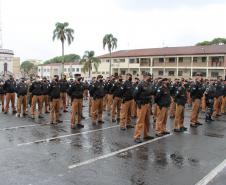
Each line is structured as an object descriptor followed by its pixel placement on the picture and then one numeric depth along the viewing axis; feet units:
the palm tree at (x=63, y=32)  192.85
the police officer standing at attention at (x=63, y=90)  56.18
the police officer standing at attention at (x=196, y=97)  43.80
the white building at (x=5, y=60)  308.17
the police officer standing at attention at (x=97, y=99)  44.29
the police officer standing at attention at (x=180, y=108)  40.47
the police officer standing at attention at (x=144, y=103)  33.61
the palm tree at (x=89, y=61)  217.77
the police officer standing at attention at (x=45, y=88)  48.57
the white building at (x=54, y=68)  303.89
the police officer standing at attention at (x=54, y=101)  43.65
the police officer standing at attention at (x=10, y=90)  54.70
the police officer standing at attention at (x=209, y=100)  49.65
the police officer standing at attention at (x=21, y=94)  51.65
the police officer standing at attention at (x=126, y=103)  40.93
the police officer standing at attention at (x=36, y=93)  49.88
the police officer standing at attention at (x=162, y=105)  36.89
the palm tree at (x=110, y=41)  202.90
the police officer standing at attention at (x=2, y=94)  61.21
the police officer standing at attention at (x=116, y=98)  45.70
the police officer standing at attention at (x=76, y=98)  40.70
